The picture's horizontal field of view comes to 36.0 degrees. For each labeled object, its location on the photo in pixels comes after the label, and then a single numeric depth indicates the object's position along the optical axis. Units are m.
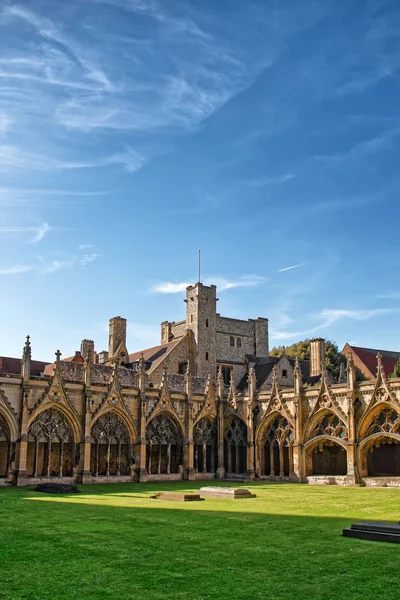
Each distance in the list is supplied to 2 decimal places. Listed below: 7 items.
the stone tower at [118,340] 52.75
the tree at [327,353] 66.21
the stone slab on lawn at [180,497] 21.50
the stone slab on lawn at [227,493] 22.45
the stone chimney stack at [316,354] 52.13
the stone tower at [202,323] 51.06
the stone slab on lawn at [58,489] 24.92
